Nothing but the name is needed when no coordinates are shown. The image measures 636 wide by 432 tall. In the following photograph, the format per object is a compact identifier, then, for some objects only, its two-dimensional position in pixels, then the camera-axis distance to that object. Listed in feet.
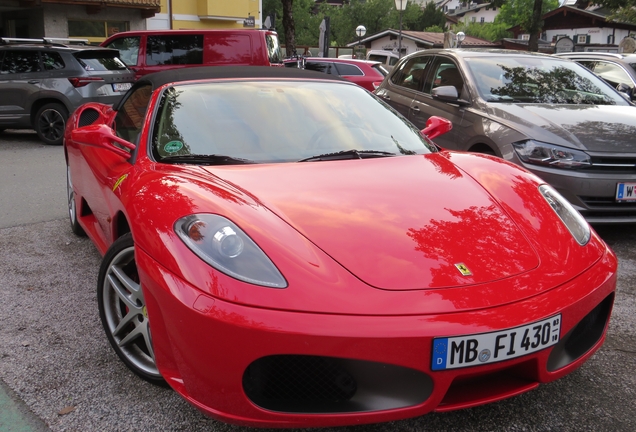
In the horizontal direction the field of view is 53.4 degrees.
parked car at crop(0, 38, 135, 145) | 32.94
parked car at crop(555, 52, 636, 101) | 28.19
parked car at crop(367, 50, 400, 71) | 92.43
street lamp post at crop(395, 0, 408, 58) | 68.54
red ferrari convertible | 6.00
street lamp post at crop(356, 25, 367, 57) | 100.56
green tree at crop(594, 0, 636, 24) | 79.94
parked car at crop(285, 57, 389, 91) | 48.67
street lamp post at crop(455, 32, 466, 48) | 73.10
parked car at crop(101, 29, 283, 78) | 40.63
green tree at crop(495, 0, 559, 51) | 82.48
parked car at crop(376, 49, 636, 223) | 14.49
